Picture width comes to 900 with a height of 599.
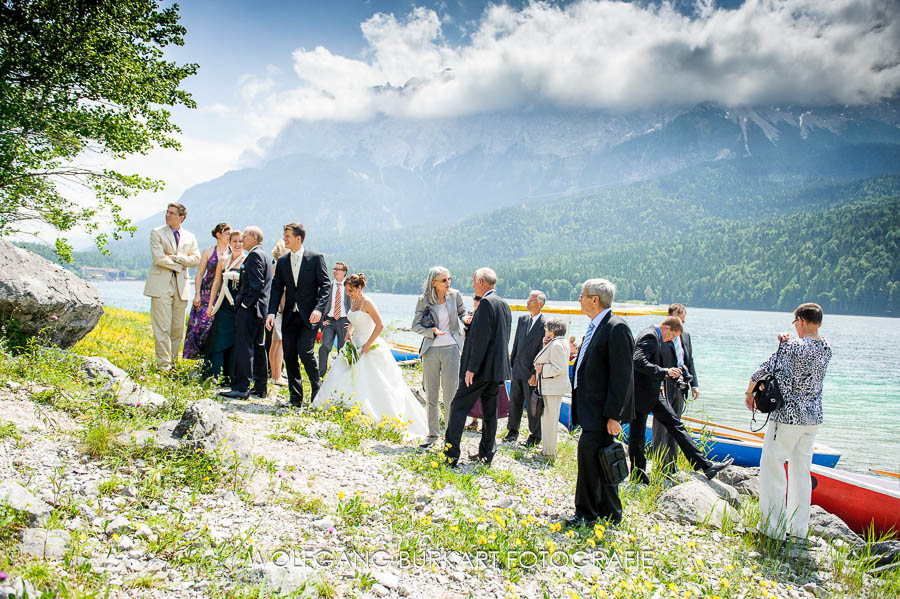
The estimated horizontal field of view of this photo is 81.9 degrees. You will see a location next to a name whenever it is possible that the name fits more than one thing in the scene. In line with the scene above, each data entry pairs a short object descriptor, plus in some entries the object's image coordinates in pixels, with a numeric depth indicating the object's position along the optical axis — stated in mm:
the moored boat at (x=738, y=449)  8883
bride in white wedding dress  7145
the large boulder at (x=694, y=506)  5306
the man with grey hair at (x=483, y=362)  5781
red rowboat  6453
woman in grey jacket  6535
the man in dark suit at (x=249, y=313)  7242
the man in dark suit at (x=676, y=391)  7234
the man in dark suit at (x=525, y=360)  8016
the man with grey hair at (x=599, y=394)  4578
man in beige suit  7625
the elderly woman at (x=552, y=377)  7109
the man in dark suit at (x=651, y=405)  6512
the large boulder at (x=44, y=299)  6613
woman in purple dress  7879
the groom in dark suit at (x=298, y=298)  7098
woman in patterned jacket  4852
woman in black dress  7555
